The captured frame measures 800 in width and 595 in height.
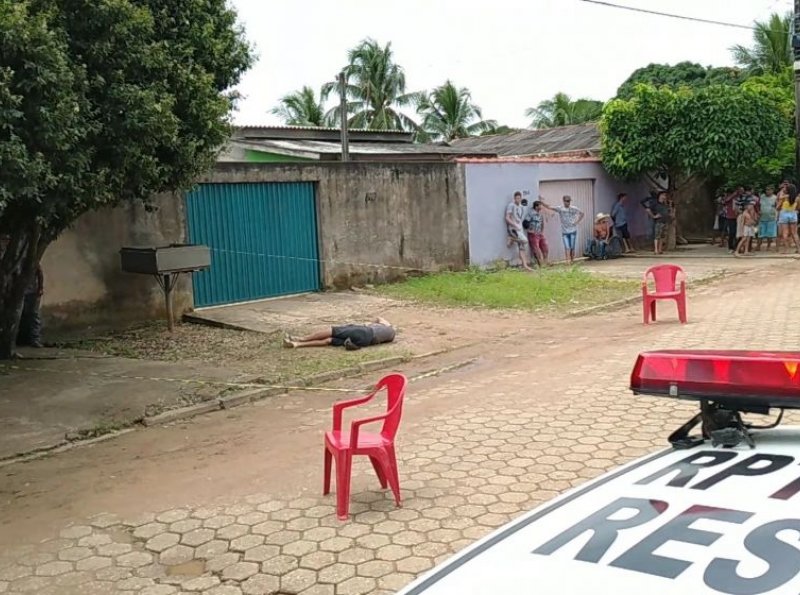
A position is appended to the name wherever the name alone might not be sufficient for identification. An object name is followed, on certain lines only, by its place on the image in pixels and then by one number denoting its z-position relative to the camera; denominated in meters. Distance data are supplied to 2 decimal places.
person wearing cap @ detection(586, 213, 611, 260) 19.17
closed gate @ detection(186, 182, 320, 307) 12.08
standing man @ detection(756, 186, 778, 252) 18.55
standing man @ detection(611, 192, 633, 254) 19.86
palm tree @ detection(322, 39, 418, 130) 34.47
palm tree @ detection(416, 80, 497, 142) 38.12
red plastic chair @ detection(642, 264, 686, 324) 10.42
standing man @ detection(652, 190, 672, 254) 19.94
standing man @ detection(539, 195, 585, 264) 18.25
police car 1.56
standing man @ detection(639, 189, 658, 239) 20.23
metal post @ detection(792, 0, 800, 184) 17.36
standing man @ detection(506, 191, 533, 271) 17.08
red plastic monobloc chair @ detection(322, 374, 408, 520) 4.46
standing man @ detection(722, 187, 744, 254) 19.52
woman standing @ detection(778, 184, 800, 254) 18.28
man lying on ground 9.52
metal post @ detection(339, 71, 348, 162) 17.38
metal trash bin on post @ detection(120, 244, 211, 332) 10.24
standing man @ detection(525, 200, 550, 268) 17.47
